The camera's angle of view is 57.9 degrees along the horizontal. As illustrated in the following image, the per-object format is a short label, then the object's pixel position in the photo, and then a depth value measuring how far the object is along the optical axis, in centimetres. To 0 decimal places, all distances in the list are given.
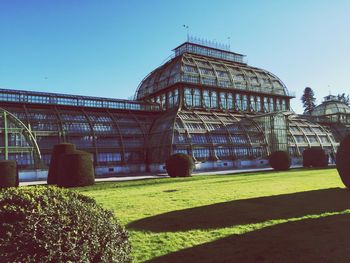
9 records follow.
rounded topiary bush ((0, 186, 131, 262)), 540
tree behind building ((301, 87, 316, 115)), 11656
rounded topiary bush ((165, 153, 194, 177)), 3644
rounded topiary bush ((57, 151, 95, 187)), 2886
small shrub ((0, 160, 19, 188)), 2884
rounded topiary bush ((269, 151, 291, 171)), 4544
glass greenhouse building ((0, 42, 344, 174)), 4675
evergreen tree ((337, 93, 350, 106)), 12426
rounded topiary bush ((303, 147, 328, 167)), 4850
